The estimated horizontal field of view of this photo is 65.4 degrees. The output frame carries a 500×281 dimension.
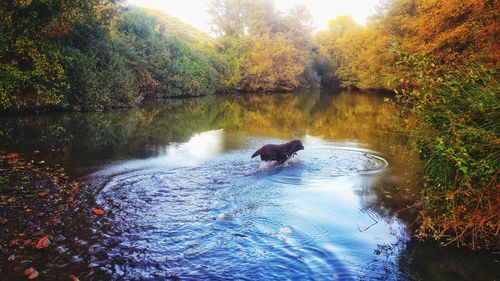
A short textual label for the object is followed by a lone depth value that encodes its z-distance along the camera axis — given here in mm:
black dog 11766
